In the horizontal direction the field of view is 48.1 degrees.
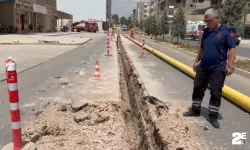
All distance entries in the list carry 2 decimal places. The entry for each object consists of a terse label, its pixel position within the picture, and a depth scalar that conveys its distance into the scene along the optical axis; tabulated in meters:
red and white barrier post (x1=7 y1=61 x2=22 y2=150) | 3.47
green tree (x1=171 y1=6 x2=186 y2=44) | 28.06
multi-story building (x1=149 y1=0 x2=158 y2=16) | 132.25
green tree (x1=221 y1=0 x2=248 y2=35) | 17.28
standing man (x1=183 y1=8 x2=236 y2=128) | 4.52
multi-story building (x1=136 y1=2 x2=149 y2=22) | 174.73
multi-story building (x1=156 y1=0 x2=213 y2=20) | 81.68
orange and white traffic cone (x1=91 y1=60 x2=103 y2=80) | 8.46
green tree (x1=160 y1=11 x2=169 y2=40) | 35.53
